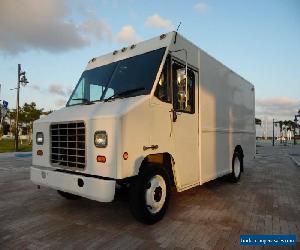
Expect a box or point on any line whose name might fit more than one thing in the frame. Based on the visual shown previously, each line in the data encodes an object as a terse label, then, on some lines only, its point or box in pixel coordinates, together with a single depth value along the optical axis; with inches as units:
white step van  169.8
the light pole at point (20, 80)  962.7
